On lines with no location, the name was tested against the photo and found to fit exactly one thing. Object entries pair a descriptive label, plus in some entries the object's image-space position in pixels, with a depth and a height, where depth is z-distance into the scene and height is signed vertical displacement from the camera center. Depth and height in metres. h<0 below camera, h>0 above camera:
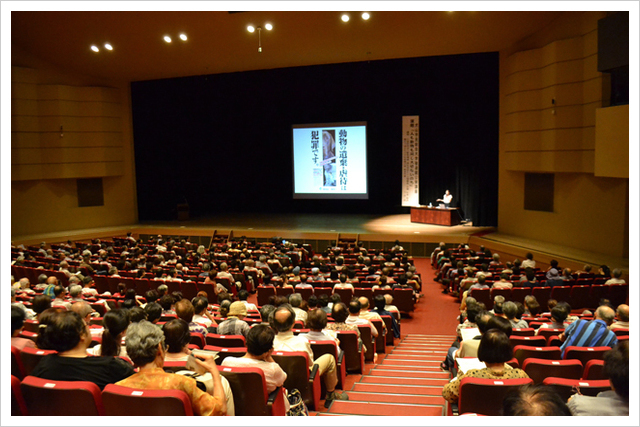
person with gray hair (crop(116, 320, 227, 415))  2.58 -0.99
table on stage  16.88 -1.25
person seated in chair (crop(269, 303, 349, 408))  4.04 -1.32
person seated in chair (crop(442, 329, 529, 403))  3.00 -1.07
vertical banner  18.84 +0.72
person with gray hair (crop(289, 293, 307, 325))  5.79 -1.49
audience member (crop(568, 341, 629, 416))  2.13 -0.95
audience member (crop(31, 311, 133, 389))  2.75 -0.97
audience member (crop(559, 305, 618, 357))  4.20 -1.32
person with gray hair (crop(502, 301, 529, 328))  5.24 -1.39
